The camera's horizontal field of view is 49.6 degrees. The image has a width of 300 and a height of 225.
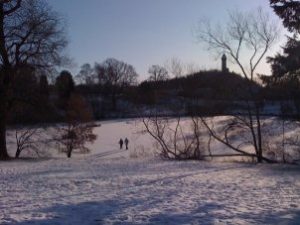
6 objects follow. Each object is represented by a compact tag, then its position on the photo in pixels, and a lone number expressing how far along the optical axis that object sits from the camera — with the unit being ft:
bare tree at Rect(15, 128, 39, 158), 75.96
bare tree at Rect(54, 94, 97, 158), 103.31
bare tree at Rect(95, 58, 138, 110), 275.83
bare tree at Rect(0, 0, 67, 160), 61.37
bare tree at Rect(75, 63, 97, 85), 284.11
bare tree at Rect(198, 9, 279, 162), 67.01
